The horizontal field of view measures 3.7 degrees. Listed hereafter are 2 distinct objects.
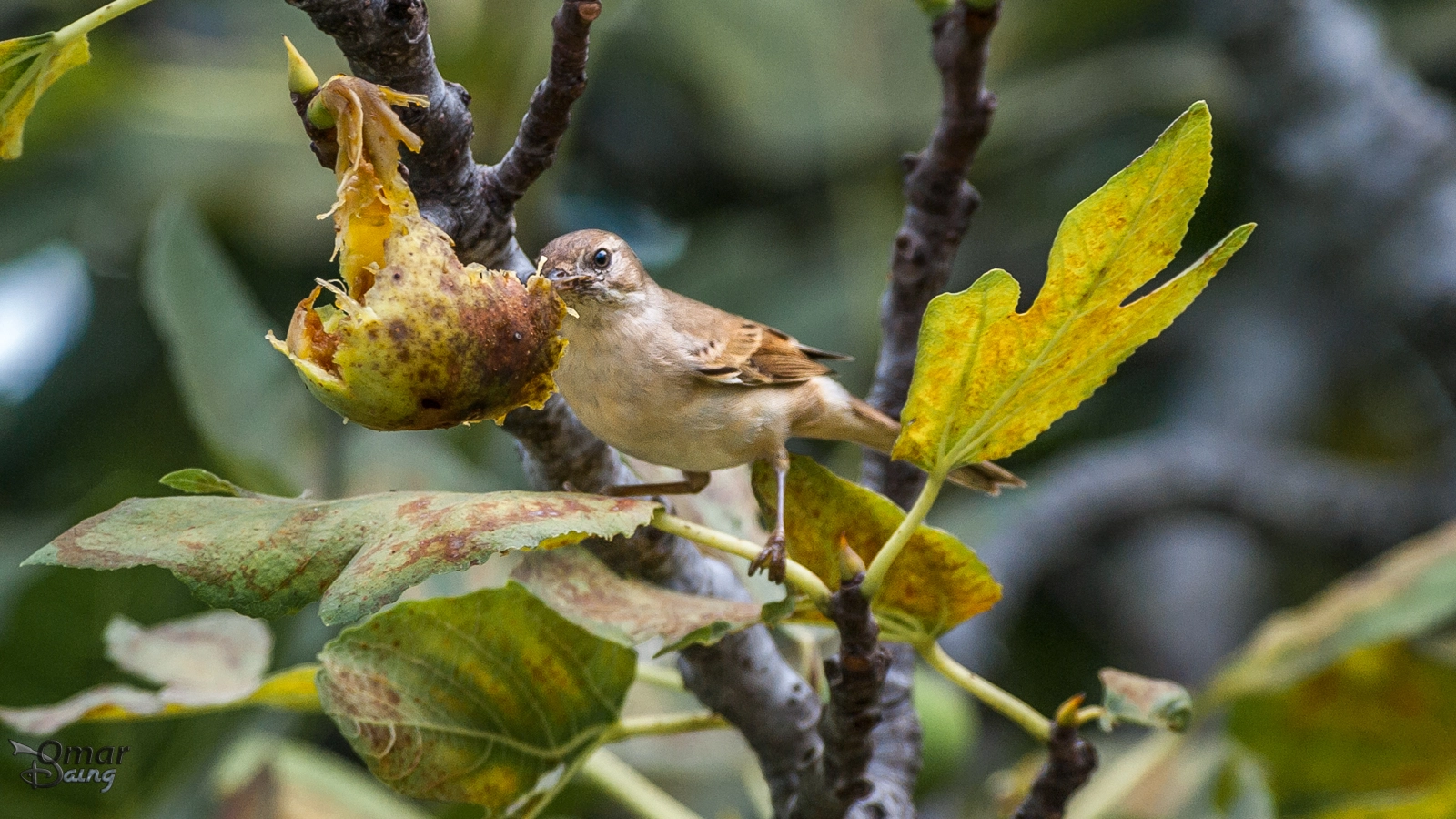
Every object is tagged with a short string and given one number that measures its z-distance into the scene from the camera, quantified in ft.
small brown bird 16.19
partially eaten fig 15.74
